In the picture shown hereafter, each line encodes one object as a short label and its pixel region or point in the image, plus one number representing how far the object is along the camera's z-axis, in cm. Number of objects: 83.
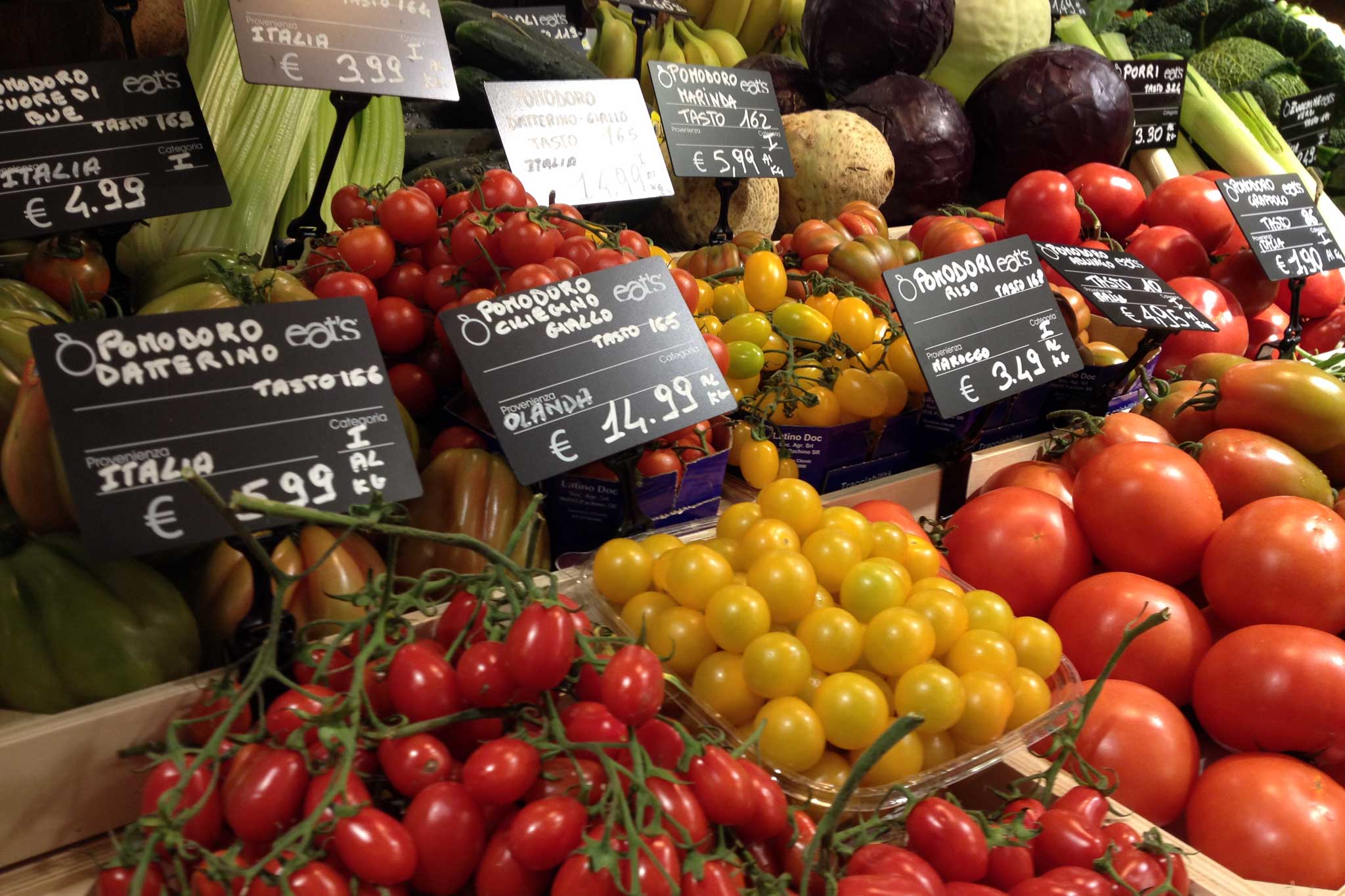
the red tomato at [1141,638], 116
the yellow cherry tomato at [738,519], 109
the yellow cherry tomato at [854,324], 150
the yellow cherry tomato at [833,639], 92
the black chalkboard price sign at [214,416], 78
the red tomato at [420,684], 67
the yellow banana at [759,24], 310
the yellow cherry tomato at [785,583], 94
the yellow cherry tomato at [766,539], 101
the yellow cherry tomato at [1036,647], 101
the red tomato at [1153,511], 124
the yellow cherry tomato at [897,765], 89
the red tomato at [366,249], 121
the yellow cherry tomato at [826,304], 157
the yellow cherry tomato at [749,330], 140
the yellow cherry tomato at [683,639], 96
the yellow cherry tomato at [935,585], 104
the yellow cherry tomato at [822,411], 136
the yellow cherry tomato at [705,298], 147
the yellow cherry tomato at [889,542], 108
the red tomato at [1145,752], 102
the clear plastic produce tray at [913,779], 87
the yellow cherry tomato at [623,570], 102
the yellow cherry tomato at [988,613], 101
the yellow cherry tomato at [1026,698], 96
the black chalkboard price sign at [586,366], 104
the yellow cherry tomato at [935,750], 92
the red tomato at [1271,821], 93
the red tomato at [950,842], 72
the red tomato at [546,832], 60
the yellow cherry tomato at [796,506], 107
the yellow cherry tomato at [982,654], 95
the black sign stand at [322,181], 154
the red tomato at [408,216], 125
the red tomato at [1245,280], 207
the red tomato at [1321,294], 220
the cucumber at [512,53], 229
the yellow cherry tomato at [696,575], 96
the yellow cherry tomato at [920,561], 110
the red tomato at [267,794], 61
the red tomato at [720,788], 67
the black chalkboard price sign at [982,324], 134
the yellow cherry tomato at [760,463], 132
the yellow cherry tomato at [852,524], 105
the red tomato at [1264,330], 217
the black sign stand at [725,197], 199
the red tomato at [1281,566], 112
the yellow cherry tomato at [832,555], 101
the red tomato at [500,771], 63
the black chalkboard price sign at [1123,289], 151
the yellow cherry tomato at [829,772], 89
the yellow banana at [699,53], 277
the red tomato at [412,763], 65
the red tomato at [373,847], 59
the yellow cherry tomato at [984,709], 91
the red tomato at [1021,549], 126
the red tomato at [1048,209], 208
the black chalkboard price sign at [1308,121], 306
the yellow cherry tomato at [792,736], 86
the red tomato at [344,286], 114
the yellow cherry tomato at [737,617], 91
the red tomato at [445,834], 63
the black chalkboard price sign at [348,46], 143
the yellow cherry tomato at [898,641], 91
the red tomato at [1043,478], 139
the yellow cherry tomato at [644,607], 100
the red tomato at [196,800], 63
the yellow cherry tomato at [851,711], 87
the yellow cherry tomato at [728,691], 91
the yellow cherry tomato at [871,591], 96
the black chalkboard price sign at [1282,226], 195
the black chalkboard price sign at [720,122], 192
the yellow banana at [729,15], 304
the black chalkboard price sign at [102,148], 124
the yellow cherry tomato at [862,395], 135
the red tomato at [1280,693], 103
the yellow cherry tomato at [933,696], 89
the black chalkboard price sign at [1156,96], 274
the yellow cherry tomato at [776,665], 88
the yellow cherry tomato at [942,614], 95
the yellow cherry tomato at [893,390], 137
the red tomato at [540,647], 65
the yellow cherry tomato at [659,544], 106
